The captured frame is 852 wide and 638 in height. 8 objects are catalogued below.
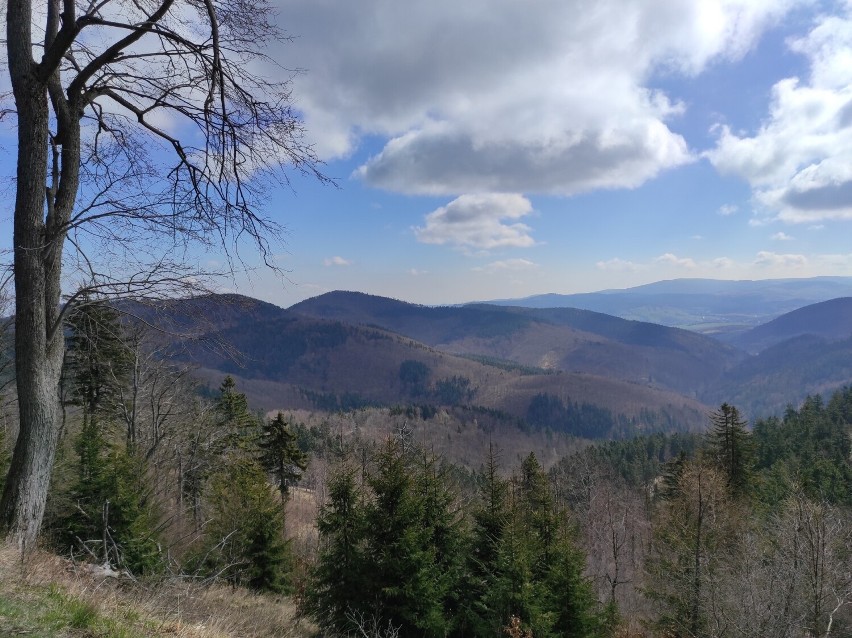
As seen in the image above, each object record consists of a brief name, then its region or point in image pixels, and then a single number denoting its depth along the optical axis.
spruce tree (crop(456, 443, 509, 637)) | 12.61
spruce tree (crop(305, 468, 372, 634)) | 13.21
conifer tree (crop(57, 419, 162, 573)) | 12.25
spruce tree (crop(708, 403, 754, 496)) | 27.03
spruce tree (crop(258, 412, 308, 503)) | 27.72
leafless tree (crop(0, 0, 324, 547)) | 4.54
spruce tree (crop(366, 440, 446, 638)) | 12.45
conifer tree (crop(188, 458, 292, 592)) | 16.22
